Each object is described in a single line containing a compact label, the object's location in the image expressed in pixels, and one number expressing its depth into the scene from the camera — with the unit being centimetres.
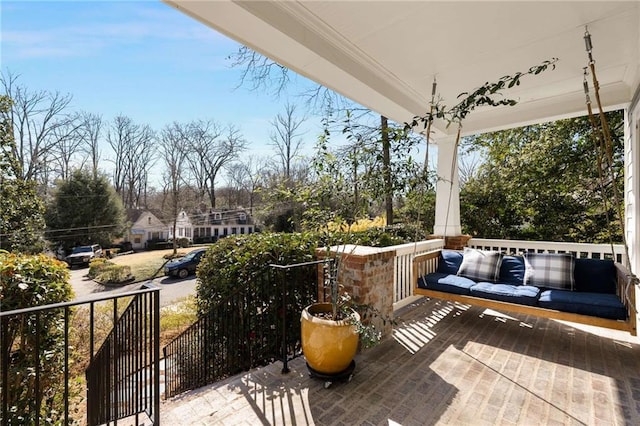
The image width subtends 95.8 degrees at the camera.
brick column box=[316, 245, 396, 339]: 275
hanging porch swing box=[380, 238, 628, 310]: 391
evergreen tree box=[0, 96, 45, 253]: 556
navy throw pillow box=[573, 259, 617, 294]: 317
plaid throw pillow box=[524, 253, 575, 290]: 329
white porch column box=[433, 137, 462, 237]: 520
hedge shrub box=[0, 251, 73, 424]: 222
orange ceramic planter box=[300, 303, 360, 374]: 221
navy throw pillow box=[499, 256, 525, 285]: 364
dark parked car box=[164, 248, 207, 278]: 1200
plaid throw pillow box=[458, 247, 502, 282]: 369
